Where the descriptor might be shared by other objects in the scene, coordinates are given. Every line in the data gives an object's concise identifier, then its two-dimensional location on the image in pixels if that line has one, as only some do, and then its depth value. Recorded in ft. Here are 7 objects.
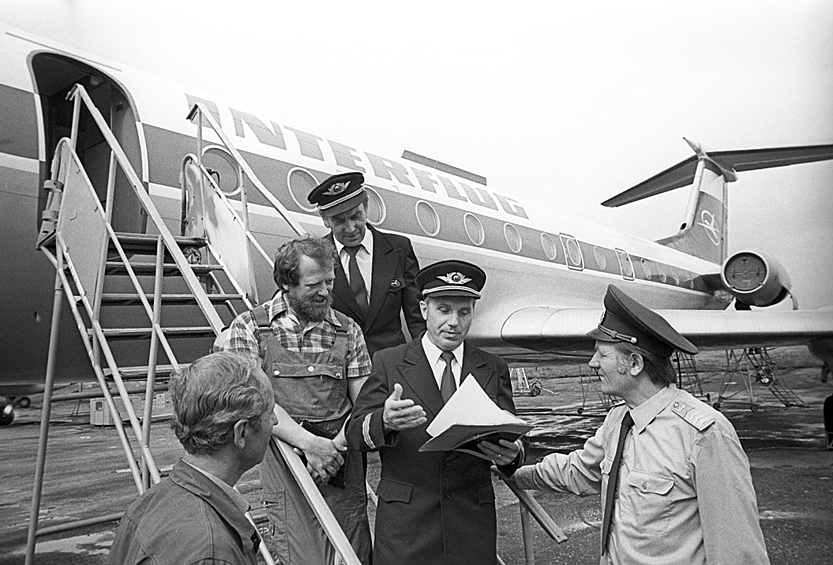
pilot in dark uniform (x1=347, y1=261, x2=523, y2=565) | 6.16
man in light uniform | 4.93
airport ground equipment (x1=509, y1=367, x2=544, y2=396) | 45.91
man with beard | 6.69
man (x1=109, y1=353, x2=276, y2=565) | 3.41
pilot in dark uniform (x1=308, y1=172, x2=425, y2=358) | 8.87
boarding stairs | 7.82
